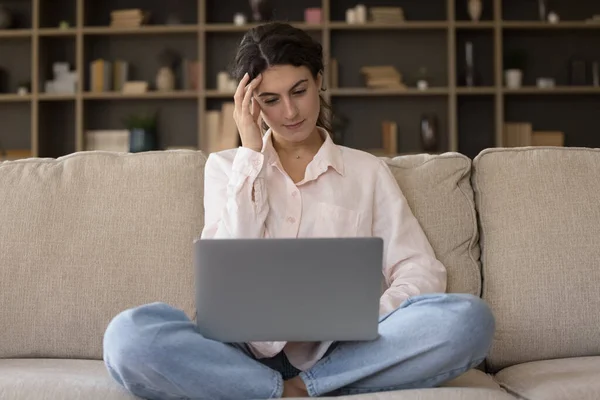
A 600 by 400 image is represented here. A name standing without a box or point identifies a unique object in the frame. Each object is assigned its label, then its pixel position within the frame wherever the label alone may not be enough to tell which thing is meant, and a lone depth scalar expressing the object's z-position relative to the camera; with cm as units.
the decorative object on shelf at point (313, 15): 512
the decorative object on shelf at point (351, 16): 514
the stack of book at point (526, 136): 511
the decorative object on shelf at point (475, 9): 512
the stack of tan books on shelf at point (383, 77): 514
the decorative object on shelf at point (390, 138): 520
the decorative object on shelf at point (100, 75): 522
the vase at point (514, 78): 511
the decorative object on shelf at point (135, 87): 520
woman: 161
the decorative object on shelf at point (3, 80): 534
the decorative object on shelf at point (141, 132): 516
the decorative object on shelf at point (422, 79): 513
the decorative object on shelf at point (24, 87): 523
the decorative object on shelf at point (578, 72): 514
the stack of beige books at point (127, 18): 519
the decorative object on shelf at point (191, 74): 523
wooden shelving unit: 515
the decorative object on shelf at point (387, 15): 514
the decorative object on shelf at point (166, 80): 523
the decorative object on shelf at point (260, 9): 517
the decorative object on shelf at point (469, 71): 513
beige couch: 201
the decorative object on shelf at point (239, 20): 514
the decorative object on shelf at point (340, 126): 514
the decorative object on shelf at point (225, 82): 516
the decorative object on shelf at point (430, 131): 515
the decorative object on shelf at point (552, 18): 509
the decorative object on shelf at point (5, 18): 521
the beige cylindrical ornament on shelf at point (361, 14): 512
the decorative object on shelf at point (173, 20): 522
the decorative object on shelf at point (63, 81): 524
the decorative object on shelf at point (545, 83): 512
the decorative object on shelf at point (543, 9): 511
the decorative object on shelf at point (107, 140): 521
